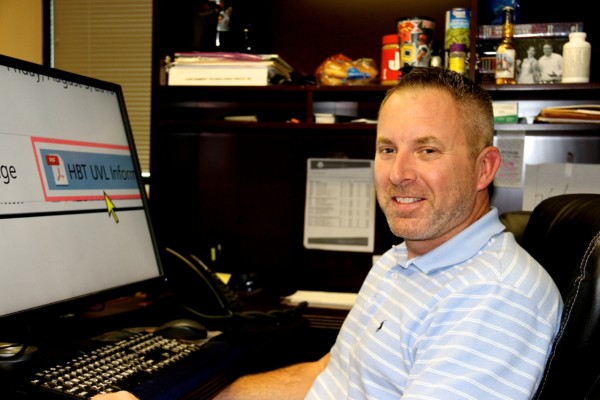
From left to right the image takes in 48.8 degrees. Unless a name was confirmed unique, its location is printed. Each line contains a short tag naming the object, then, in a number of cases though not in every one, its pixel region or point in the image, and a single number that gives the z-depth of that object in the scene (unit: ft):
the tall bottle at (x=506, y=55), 6.88
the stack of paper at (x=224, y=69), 7.32
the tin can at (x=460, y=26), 7.06
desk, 3.69
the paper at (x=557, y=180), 7.47
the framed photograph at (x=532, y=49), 6.99
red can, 7.32
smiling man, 3.30
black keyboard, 3.51
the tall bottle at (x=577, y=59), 6.70
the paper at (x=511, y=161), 7.64
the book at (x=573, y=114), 6.63
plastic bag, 7.46
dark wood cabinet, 7.80
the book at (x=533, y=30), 6.98
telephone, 5.93
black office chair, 3.07
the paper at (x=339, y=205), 8.25
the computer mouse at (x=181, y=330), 4.77
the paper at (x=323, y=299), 7.21
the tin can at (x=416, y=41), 7.14
